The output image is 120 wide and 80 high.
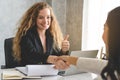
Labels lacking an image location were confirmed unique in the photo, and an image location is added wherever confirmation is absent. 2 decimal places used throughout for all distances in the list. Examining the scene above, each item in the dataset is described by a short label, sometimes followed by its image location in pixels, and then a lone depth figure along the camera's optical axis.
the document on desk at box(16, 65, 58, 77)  2.17
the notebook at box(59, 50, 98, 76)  2.19
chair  2.95
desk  2.19
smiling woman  2.66
